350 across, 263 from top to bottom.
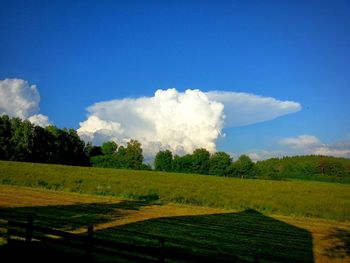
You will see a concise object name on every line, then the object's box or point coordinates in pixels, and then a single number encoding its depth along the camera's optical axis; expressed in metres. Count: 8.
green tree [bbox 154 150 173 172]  168.12
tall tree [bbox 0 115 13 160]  110.25
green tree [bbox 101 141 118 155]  172.50
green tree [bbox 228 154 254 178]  153.12
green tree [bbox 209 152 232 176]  157.00
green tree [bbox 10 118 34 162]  112.25
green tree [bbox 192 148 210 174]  160.50
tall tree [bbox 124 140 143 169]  158.75
